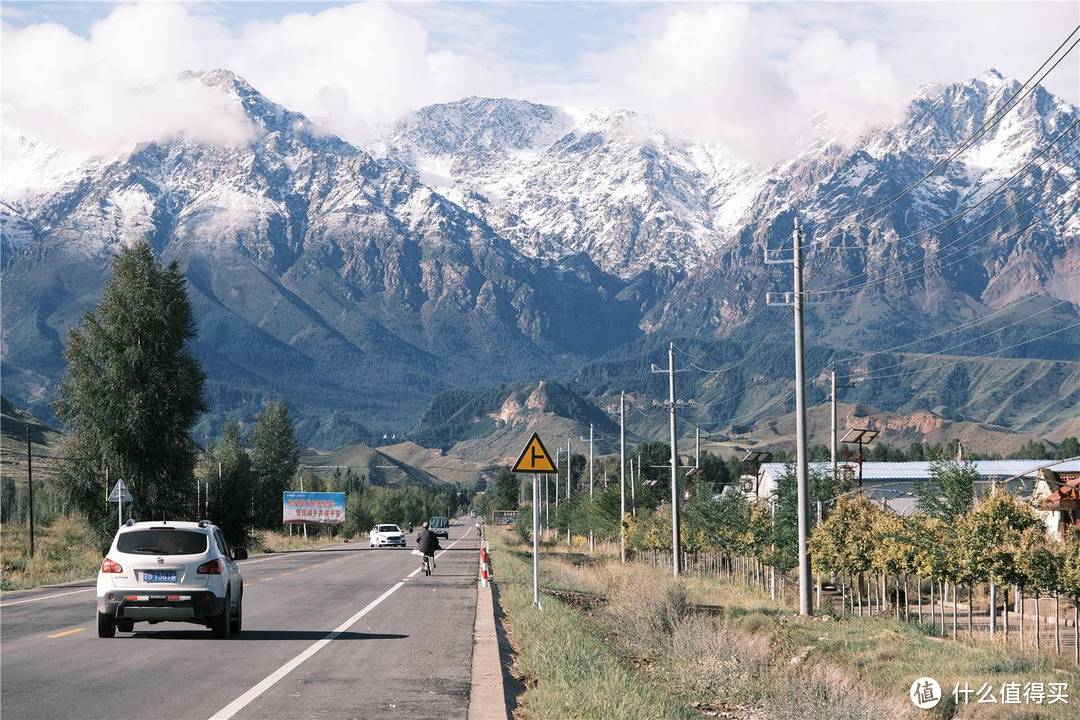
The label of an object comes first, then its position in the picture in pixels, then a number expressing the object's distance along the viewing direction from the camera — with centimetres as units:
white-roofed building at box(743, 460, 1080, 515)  11300
